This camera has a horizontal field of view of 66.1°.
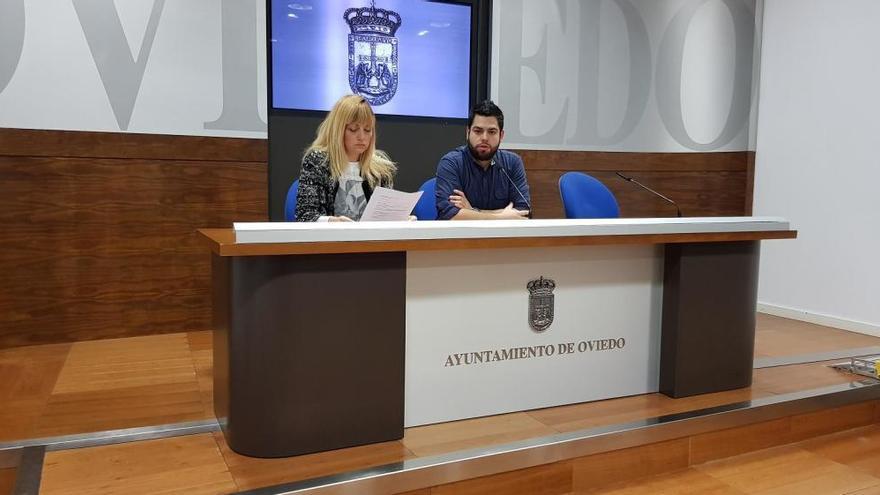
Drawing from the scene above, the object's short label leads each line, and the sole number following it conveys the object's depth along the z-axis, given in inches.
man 118.6
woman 106.3
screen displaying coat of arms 150.0
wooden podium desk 76.9
